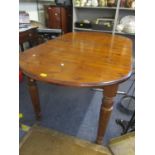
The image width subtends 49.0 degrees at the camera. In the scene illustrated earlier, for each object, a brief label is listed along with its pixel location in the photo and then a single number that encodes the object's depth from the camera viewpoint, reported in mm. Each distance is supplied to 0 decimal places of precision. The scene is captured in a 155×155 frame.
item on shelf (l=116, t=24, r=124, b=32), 2916
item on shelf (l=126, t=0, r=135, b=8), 2757
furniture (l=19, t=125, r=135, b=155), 1347
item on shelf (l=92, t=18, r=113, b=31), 2967
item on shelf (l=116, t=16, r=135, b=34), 2811
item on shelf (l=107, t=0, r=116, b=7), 2838
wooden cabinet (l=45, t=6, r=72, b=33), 3000
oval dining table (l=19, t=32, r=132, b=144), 1006
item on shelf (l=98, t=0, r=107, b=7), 2907
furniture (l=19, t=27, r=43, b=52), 2332
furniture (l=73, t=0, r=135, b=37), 2858
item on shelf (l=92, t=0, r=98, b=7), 2920
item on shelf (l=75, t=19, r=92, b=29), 3081
